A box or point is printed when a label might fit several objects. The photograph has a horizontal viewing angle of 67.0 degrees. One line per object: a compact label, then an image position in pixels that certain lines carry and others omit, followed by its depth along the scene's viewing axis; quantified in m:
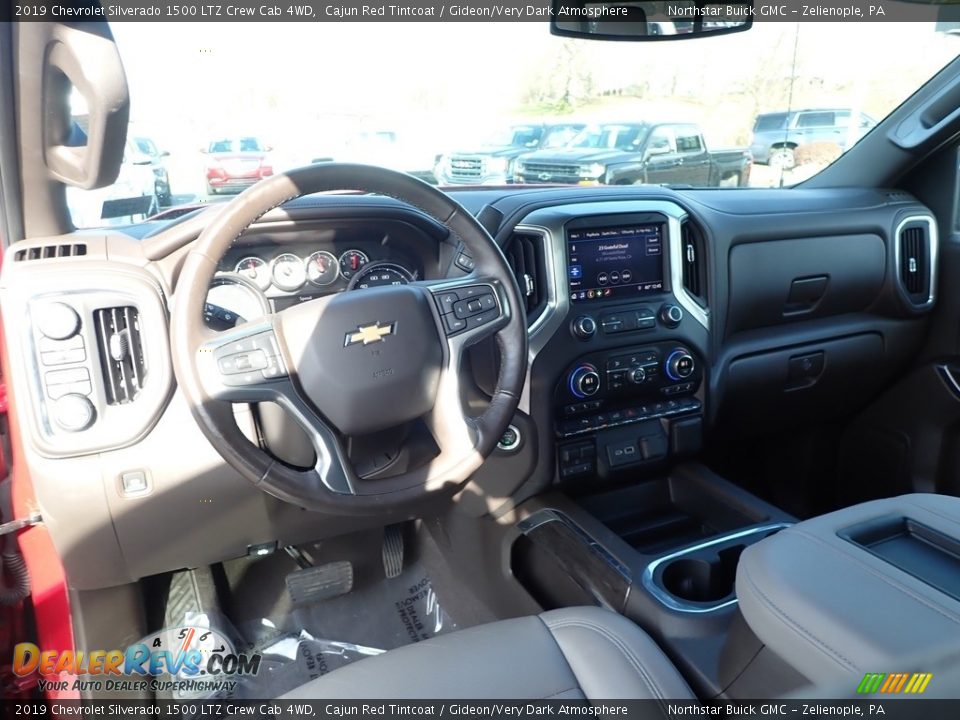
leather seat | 1.23
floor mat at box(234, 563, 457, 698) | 2.18
